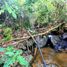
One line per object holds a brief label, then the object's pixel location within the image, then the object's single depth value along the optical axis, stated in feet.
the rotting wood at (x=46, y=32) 9.61
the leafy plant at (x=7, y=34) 9.32
